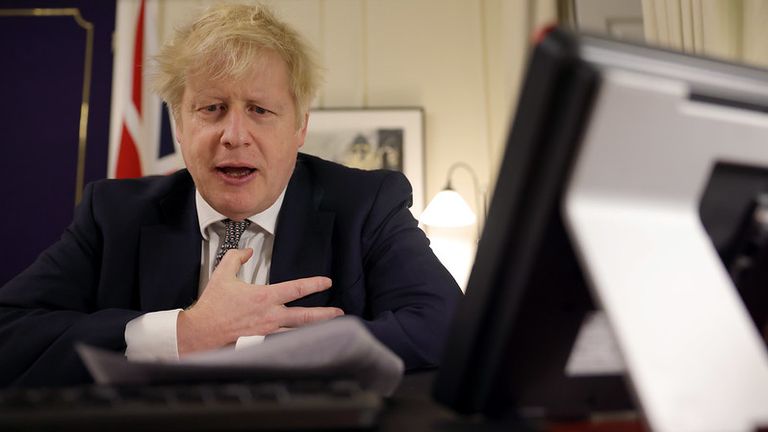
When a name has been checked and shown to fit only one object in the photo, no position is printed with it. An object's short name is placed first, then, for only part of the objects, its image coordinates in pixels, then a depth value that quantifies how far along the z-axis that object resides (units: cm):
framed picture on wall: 341
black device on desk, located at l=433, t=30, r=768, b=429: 34
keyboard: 35
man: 132
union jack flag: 322
